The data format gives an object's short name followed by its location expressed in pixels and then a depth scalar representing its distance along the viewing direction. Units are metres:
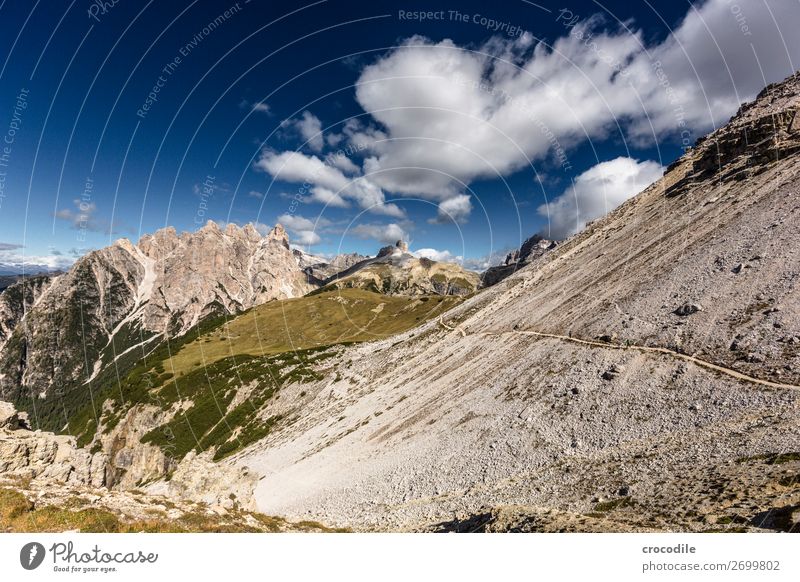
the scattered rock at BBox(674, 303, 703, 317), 40.41
